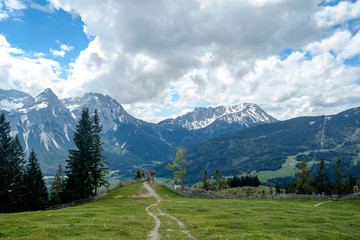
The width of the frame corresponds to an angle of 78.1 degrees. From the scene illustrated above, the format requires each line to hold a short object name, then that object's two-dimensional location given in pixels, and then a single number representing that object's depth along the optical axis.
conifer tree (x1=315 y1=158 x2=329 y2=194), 102.16
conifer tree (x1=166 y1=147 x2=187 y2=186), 80.75
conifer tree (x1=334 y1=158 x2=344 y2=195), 98.49
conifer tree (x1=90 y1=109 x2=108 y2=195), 66.00
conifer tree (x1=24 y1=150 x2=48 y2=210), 61.77
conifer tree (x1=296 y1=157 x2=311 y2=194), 88.81
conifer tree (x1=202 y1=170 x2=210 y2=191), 143.00
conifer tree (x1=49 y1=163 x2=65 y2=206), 70.44
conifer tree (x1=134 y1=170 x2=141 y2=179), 110.81
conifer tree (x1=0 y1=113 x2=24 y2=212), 55.47
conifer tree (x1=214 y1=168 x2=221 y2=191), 139.95
